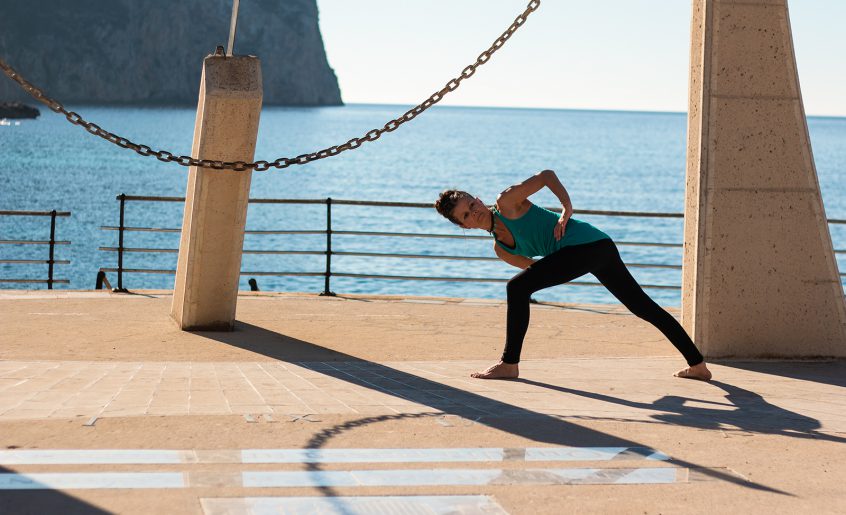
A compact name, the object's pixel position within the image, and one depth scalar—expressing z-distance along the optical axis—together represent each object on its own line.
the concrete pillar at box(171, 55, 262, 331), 9.36
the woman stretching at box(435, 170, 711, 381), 6.70
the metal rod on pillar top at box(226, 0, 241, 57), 9.40
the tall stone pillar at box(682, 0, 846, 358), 8.20
